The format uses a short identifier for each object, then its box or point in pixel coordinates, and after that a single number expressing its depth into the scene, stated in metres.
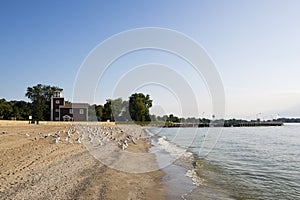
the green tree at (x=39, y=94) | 73.63
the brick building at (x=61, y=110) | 55.39
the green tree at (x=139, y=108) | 80.50
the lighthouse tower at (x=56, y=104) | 55.53
